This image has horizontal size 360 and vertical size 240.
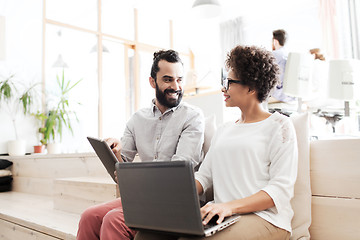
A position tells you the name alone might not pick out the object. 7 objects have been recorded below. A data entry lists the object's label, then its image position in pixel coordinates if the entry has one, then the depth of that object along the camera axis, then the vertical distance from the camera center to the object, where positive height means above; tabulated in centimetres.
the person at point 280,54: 275 +70
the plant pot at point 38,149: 411 -9
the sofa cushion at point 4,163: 355 -22
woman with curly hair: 103 -9
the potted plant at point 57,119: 419 +30
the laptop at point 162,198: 86 -17
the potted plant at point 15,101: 390 +53
